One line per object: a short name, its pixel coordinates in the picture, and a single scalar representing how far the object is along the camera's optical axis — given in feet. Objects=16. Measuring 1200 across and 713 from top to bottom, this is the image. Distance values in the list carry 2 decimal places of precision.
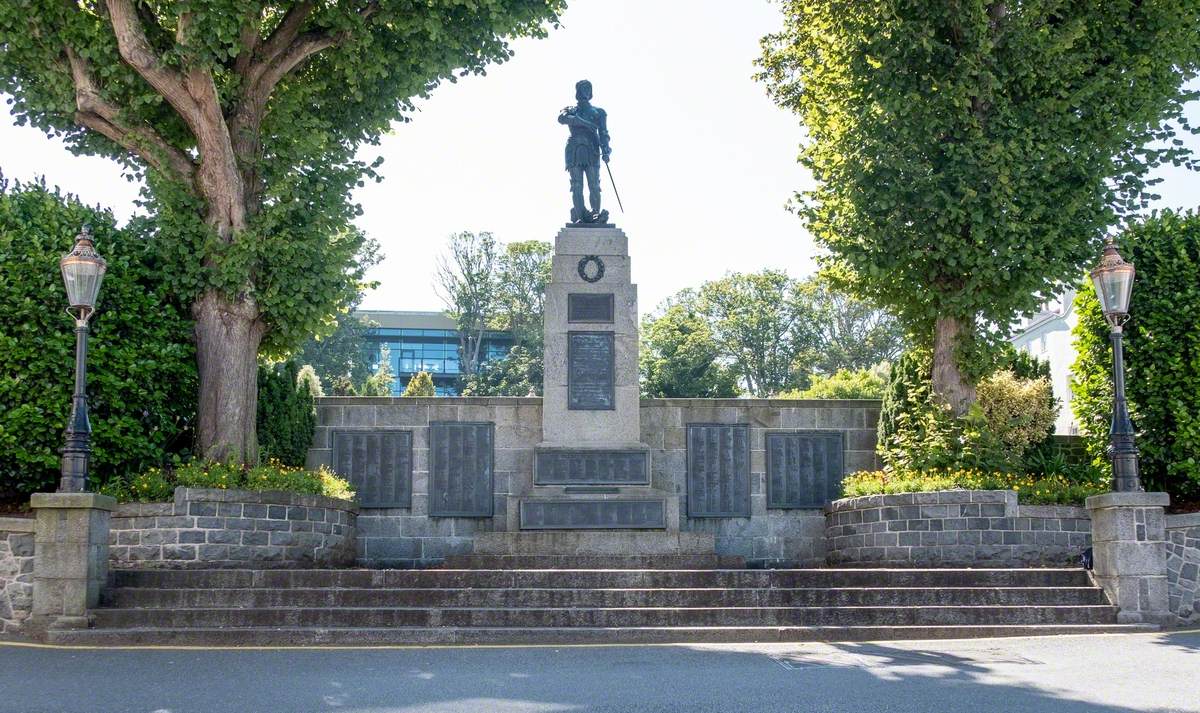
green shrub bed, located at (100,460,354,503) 45.06
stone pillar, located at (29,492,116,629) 36.65
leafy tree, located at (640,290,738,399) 141.18
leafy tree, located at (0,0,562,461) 47.09
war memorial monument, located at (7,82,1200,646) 36.99
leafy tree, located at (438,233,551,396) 163.32
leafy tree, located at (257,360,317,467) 54.80
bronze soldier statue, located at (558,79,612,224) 56.29
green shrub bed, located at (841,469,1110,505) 49.16
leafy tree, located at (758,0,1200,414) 51.85
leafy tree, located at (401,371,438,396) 117.00
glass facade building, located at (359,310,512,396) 208.95
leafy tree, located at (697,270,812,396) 158.30
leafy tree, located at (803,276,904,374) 157.58
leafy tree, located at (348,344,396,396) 153.07
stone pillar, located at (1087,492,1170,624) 38.88
